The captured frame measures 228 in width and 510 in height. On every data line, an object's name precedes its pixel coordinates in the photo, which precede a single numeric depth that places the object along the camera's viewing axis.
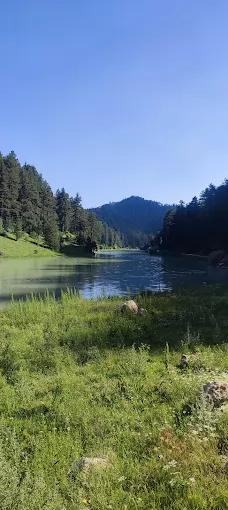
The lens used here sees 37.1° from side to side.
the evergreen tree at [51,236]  123.94
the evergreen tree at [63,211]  167.88
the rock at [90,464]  5.13
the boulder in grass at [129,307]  19.38
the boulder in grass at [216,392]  6.48
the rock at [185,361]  9.77
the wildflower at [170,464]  4.75
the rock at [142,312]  18.83
